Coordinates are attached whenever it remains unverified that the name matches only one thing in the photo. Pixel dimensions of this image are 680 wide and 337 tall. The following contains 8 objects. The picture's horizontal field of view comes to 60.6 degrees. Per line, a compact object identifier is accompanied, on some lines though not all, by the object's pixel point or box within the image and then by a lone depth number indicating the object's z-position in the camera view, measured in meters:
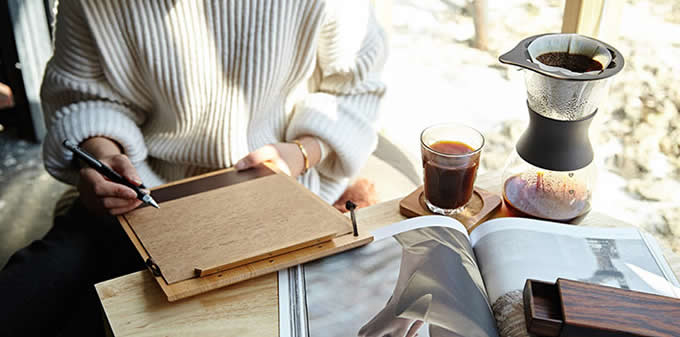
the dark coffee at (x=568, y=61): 0.67
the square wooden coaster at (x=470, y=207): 0.74
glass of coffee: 0.71
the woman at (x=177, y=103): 0.95
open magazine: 0.56
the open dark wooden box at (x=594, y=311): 0.52
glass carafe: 0.63
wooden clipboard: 0.62
